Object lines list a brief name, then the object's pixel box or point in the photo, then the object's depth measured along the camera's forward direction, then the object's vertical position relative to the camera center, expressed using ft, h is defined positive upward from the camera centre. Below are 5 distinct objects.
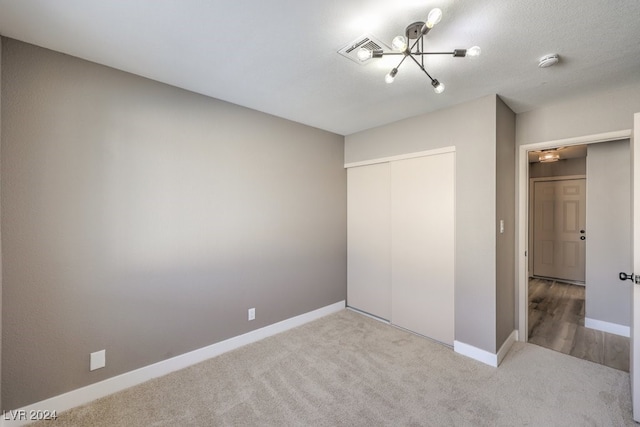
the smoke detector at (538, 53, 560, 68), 5.85 +3.42
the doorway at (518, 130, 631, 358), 9.18 -0.89
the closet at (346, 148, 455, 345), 9.00 -1.04
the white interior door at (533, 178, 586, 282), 15.39 -0.95
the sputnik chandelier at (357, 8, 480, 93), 4.68 +3.02
